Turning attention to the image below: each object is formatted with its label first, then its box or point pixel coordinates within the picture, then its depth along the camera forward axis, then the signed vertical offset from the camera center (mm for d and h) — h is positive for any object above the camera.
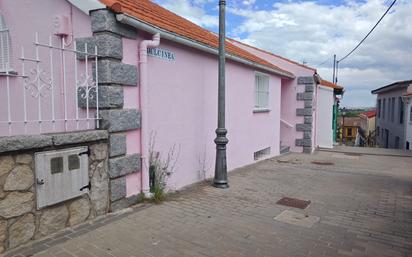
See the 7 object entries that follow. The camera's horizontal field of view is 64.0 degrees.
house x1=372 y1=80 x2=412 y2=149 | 21891 -492
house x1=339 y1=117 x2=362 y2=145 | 53656 -3158
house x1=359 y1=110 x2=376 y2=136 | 42434 -1905
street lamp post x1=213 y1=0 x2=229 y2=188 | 6172 -334
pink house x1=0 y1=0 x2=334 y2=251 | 3757 -3
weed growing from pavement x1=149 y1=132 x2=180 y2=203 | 5379 -1114
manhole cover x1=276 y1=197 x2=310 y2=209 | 5526 -1626
